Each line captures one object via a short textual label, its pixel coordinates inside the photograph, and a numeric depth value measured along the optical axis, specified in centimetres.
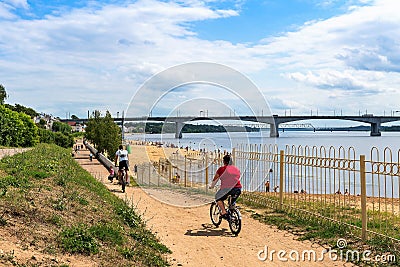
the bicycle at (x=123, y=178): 1482
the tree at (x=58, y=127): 9308
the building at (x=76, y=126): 13875
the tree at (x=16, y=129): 3058
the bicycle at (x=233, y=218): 836
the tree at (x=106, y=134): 4119
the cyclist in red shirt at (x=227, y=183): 855
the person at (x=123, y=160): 1486
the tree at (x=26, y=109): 8132
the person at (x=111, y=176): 1809
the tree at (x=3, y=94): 6848
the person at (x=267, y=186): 1308
